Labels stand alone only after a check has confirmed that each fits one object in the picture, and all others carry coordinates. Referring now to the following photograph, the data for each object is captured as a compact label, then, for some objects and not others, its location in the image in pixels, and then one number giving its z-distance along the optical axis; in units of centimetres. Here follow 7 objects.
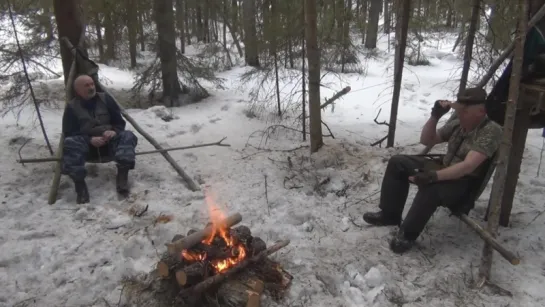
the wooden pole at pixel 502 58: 325
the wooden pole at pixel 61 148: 471
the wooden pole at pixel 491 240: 303
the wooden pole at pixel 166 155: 528
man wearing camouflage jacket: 354
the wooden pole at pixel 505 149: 303
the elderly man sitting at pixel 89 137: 487
